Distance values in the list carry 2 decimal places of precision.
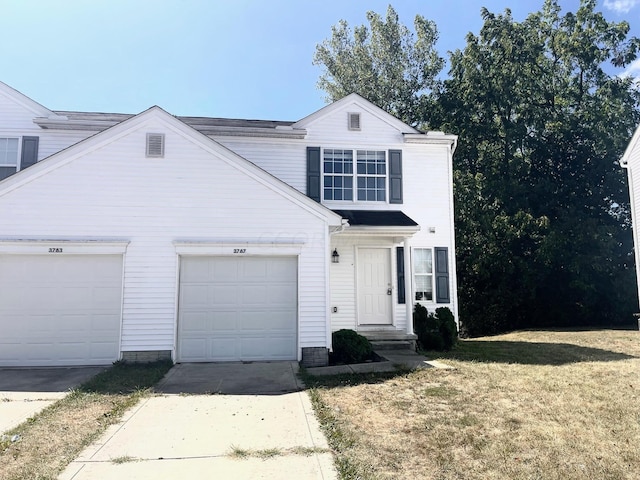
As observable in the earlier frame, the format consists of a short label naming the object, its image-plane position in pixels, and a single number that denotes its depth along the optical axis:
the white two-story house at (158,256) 8.90
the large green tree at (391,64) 26.48
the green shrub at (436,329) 11.75
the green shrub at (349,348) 9.57
